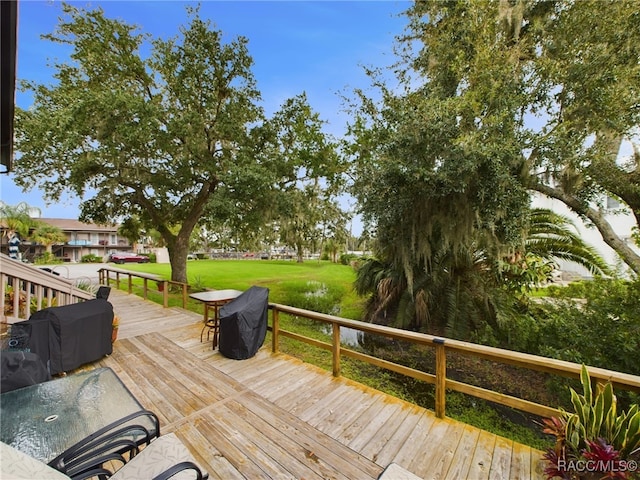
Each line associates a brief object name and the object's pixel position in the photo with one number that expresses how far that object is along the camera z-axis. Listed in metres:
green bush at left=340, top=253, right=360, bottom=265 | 24.40
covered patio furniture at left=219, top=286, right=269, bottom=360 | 3.68
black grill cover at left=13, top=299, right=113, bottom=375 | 3.03
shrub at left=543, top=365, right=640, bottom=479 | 1.54
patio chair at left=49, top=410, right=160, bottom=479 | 1.25
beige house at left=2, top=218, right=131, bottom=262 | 29.38
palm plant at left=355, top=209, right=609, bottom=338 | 5.36
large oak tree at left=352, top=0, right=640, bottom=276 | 3.62
